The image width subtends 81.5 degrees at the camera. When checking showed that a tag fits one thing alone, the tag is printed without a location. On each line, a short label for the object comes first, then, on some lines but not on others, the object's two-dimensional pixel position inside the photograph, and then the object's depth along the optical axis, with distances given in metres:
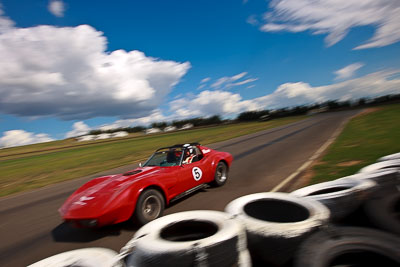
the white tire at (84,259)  2.24
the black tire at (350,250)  1.97
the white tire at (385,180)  2.99
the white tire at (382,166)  4.19
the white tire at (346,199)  2.91
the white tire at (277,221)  2.18
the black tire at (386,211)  2.58
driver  5.44
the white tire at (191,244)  1.91
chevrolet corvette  3.63
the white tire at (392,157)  4.94
